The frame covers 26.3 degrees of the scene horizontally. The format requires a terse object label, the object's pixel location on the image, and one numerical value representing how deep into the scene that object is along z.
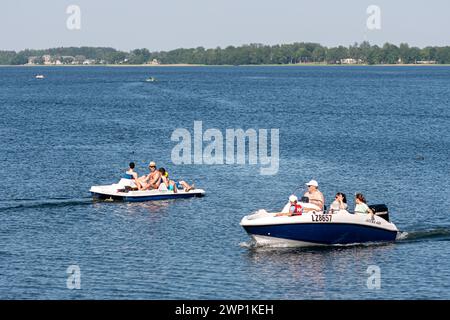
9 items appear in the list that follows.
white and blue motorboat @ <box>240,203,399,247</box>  38.53
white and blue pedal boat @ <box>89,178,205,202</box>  50.00
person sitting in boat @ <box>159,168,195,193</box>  51.03
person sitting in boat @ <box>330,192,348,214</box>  39.75
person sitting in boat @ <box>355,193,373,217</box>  40.19
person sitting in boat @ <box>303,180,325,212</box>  39.69
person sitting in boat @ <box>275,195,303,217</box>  38.84
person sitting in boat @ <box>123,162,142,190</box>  50.44
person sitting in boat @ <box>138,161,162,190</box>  50.59
